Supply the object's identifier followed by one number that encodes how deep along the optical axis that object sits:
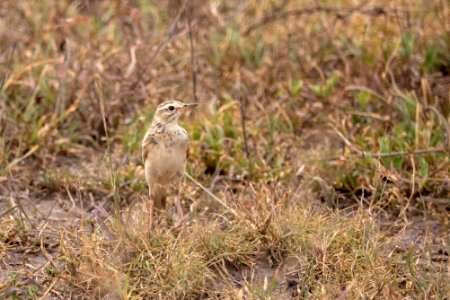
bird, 11.76
